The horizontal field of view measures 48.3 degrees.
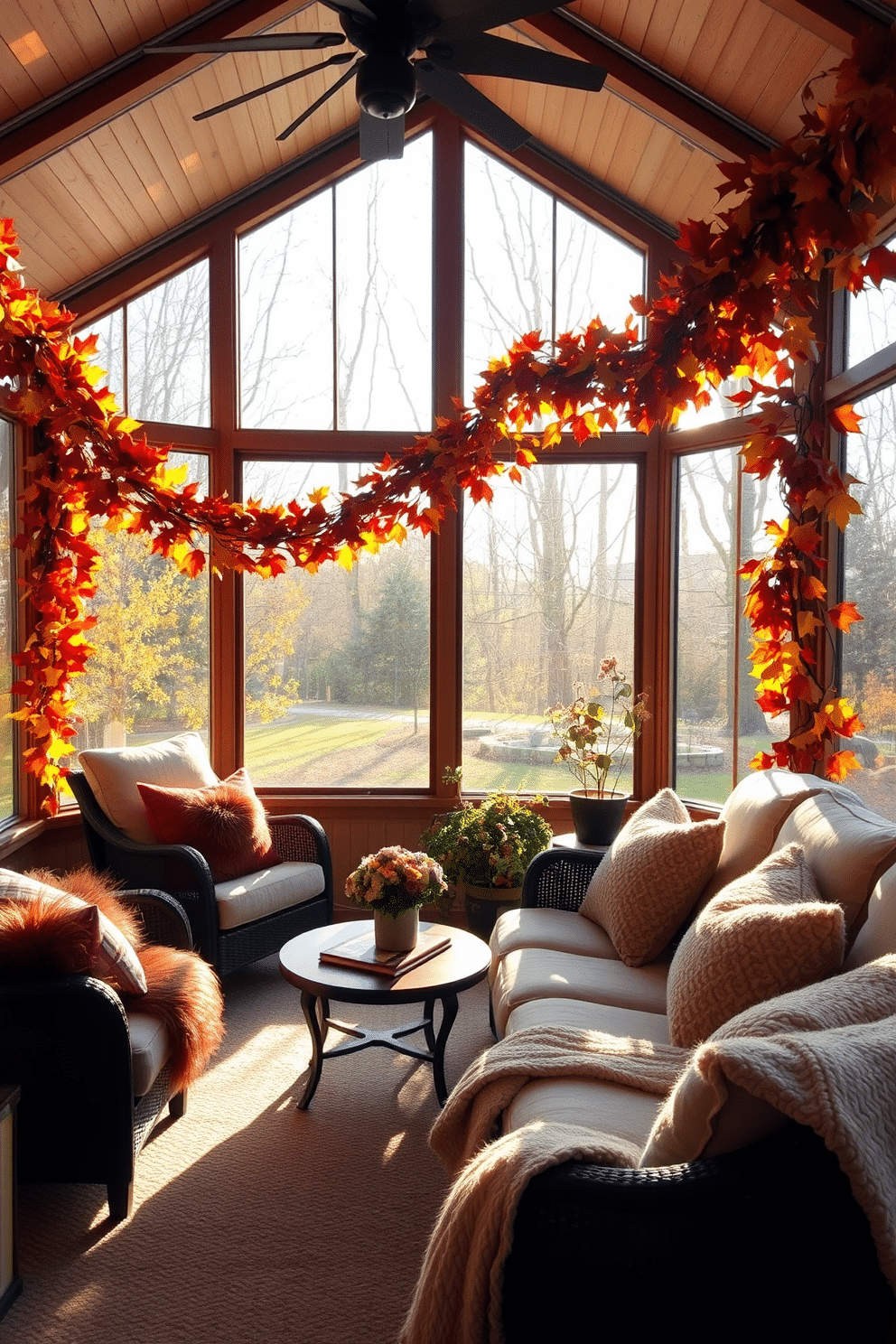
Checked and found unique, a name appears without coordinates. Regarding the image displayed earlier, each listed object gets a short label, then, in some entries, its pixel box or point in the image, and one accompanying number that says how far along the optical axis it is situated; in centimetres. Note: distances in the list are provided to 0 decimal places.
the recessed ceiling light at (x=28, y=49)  343
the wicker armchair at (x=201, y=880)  384
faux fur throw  275
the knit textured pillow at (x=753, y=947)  202
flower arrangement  317
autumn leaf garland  224
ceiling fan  231
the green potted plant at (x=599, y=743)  451
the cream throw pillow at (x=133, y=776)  414
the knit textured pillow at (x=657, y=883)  301
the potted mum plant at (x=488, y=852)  448
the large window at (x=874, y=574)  340
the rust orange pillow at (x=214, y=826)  408
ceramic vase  322
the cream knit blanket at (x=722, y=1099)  129
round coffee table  294
